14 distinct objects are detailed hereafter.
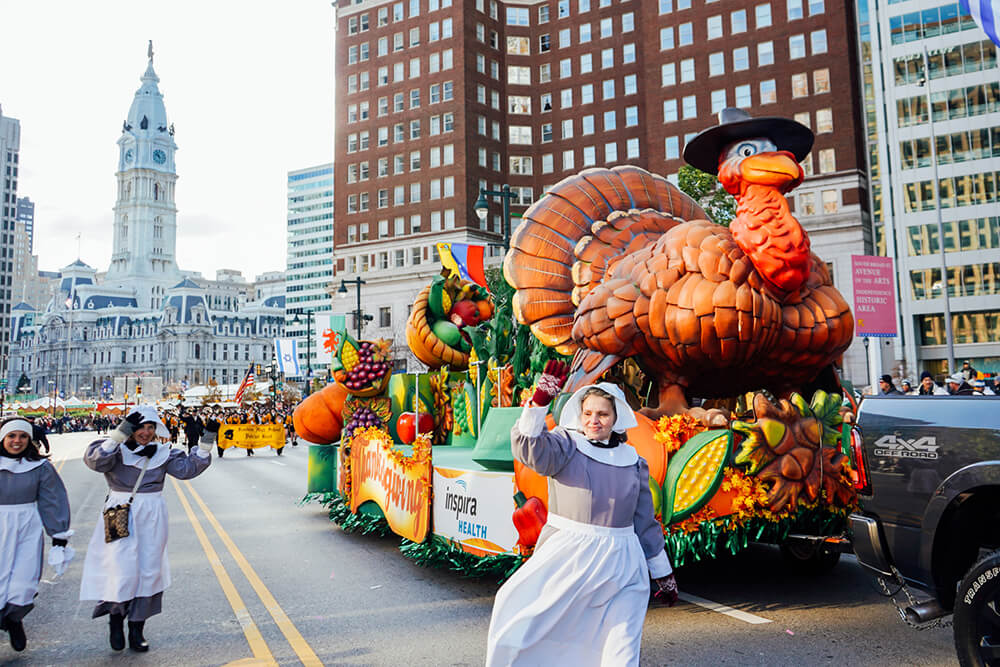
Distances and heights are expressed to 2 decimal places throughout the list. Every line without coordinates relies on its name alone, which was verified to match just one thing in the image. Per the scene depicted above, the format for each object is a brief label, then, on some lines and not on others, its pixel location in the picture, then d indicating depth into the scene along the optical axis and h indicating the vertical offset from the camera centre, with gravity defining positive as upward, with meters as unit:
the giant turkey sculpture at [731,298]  6.67 +0.70
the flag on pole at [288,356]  31.88 +1.26
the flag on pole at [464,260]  13.04 +2.21
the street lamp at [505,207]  18.90 +4.47
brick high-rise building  49.72 +20.49
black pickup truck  4.02 -0.78
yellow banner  29.16 -1.83
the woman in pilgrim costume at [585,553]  3.78 -0.89
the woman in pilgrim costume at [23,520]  5.63 -0.96
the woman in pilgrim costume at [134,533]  5.71 -1.09
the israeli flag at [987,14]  7.05 +3.27
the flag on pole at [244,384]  36.56 +0.14
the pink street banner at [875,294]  16.89 +1.74
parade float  6.32 +0.14
